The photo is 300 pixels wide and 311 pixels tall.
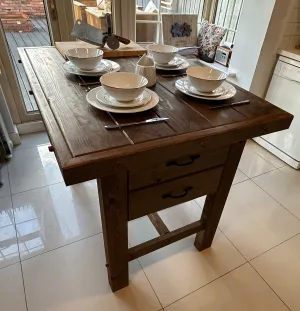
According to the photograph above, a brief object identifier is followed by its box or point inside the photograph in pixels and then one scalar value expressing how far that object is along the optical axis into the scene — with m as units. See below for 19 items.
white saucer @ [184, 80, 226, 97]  1.01
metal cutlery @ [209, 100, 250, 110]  0.97
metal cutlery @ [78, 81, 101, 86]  1.11
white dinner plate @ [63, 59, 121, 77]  1.17
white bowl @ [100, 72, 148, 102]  0.87
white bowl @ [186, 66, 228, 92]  0.96
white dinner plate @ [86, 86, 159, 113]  0.86
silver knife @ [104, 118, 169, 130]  0.80
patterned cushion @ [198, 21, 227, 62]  2.49
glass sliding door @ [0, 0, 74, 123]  1.97
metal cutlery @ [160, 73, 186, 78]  1.26
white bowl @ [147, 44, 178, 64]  1.28
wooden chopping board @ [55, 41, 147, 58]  1.45
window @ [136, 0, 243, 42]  2.50
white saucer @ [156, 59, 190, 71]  1.30
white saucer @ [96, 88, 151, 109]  0.88
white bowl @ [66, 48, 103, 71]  1.13
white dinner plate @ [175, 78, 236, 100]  1.00
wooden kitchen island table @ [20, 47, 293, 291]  0.72
